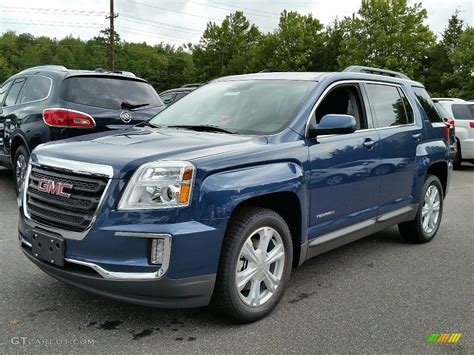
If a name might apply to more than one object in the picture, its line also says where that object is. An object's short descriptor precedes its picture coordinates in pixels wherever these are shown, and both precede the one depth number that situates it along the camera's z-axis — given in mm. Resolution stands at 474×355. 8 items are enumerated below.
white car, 13395
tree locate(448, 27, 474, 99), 36781
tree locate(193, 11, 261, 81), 63562
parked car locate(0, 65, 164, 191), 6289
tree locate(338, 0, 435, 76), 43375
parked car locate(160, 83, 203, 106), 13406
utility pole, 33406
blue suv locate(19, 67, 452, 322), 2982
